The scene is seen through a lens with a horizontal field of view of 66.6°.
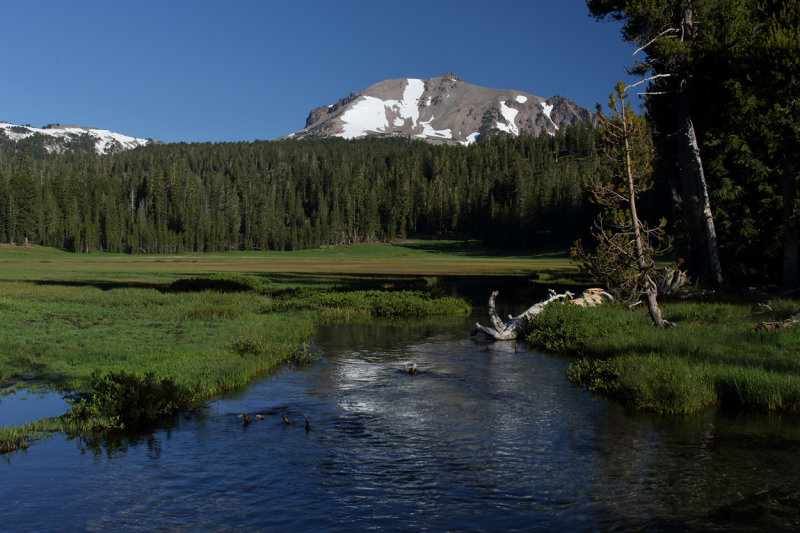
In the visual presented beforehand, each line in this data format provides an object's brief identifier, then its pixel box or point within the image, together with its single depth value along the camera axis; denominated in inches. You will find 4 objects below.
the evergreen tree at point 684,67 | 1098.1
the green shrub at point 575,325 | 888.3
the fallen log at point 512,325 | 1031.0
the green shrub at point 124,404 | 527.8
